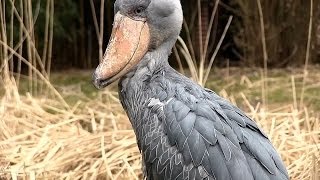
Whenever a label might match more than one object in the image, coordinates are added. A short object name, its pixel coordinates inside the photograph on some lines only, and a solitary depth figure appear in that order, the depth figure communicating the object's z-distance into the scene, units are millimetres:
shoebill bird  1592
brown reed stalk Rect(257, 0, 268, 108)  3162
